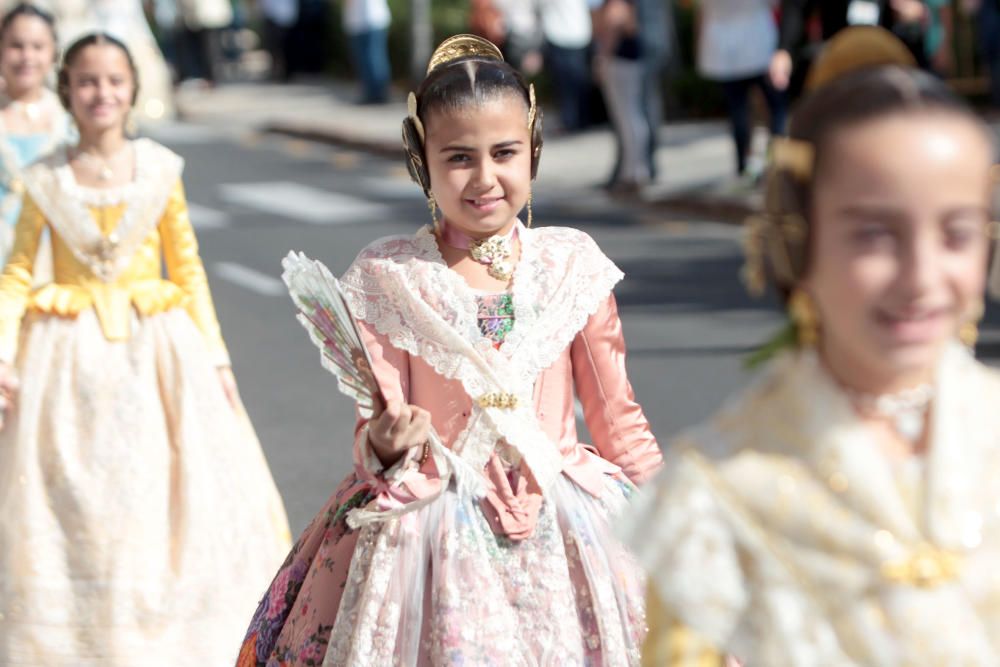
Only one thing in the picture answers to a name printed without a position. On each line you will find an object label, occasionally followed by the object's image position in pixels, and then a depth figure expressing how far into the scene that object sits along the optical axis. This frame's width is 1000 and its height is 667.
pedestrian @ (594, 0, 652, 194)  15.51
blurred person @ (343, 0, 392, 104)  23.03
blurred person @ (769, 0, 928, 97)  13.04
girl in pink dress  4.04
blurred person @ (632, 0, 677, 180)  15.60
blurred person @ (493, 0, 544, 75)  18.72
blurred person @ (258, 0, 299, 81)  27.77
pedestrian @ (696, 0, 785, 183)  14.70
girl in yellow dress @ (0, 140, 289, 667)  5.77
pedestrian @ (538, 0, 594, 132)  18.55
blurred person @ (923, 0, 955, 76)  15.86
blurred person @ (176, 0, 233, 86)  27.02
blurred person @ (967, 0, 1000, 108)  16.62
